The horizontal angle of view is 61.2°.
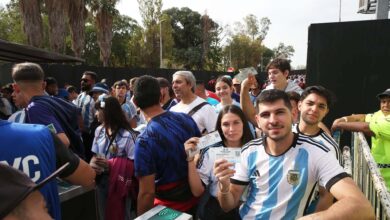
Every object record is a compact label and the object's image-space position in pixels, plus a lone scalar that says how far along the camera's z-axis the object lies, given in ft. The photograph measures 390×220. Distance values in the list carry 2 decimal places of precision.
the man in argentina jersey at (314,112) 9.67
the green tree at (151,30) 133.69
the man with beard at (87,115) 18.66
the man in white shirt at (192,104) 12.69
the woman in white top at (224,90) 15.42
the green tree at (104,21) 77.71
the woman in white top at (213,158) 8.75
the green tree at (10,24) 136.56
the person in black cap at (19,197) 3.23
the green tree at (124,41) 141.90
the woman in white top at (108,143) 11.50
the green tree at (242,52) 184.65
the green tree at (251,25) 215.92
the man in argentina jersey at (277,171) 6.47
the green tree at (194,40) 171.73
